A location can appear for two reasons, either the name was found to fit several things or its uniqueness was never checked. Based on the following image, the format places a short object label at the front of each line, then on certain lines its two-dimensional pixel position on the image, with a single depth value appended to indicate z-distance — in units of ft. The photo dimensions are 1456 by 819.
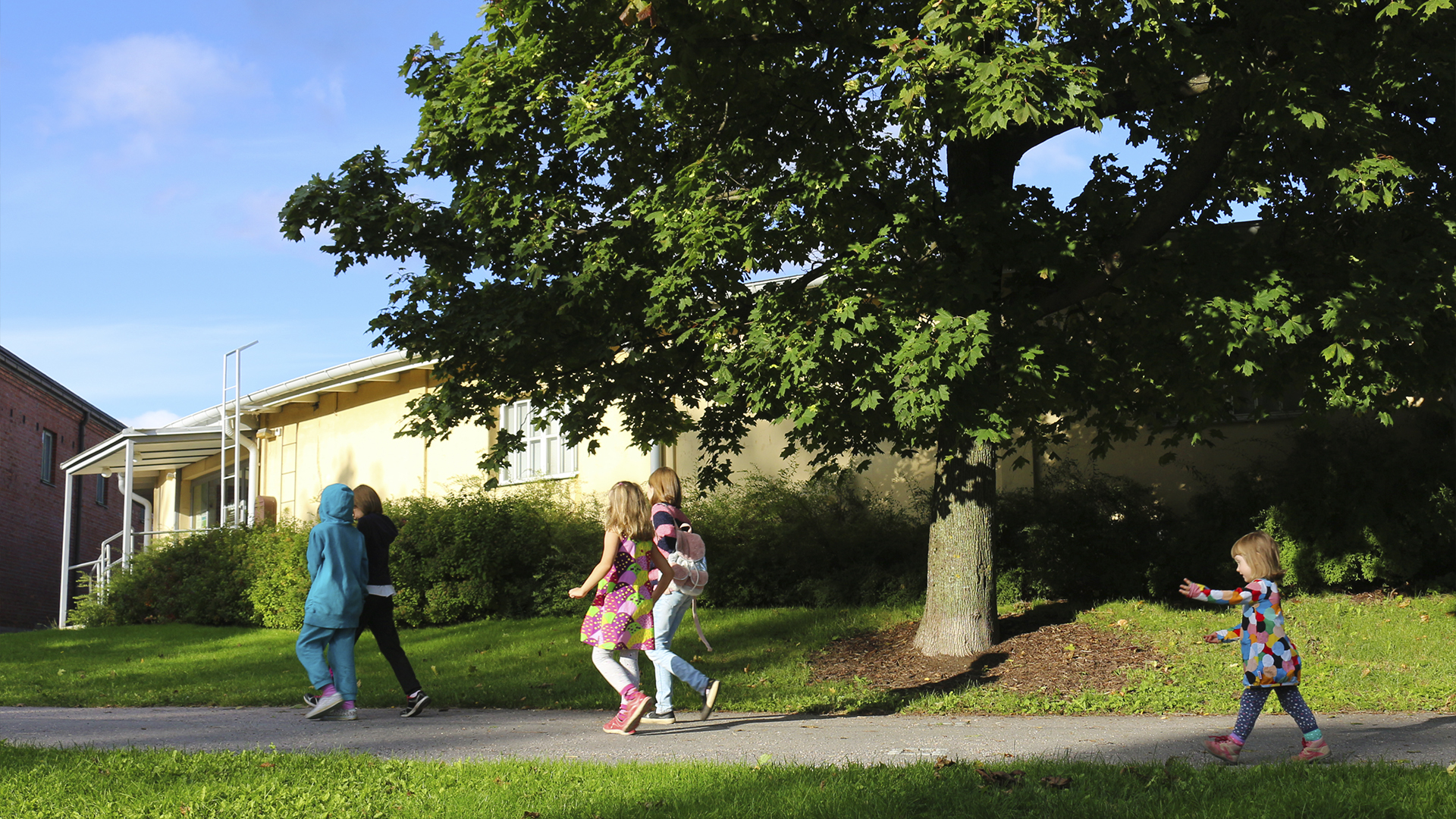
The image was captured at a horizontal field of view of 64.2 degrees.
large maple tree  27.02
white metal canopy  71.15
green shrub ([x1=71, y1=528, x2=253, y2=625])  60.44
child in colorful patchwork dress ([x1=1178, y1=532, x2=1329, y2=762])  18.99
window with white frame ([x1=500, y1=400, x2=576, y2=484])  62.59
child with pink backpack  23.15
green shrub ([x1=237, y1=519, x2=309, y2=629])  56.44
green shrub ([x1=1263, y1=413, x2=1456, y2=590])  41.96
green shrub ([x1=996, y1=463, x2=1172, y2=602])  44.96
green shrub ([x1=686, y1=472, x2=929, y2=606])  47.67
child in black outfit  27.17
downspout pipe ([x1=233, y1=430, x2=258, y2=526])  76.23
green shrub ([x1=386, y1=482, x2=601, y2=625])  51.96
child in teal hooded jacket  25.90
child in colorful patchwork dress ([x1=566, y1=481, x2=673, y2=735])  22.82
